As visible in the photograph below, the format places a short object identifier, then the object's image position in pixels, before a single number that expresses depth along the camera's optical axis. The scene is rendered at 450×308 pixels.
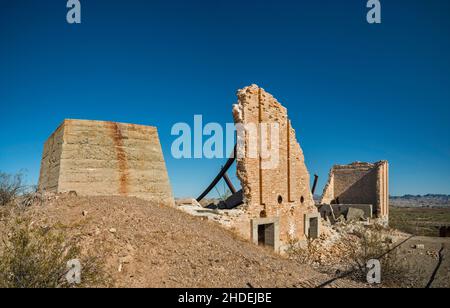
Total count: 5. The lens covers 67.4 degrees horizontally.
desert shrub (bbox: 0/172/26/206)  7.78
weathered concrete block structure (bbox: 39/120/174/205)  9.13
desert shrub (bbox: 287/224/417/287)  7.61
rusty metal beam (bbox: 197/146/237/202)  13.29
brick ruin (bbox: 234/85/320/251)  11.21
